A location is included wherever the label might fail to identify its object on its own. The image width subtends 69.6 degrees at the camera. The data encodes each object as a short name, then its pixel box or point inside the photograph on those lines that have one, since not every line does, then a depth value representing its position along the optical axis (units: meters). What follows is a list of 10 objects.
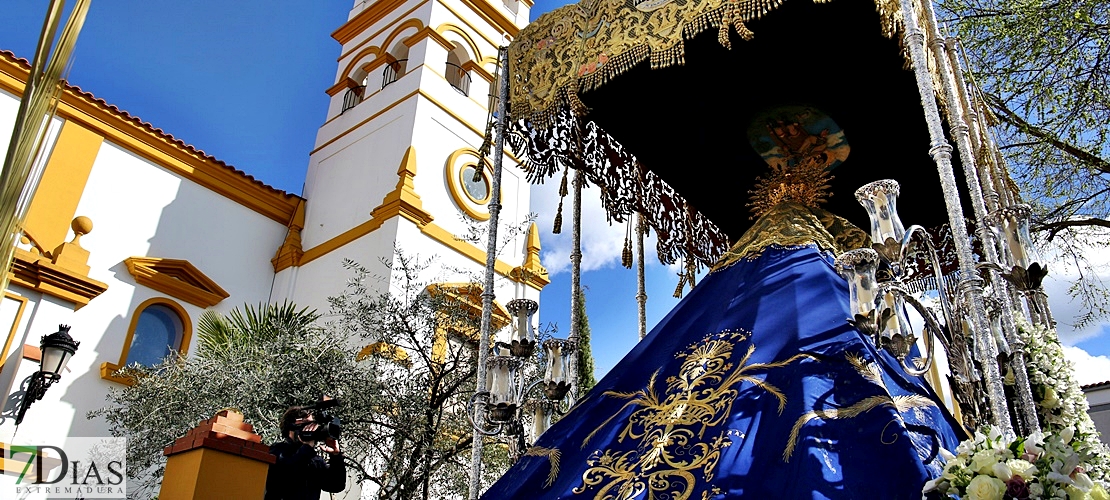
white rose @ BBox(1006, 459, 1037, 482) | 2.05
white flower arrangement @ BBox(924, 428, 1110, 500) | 2.03
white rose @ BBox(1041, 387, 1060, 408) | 3.11
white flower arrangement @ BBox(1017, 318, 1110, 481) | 3.07
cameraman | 3.65
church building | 10.12
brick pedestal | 3.30
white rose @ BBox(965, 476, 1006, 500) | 2.05
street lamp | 7.11
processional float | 2.76
